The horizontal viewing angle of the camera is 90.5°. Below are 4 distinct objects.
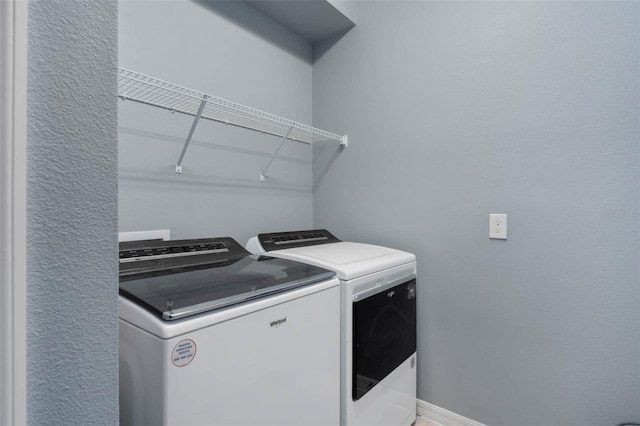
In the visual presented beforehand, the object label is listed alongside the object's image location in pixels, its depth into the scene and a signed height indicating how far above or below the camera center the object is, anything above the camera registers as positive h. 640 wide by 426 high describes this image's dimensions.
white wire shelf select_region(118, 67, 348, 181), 1.22 +0.50
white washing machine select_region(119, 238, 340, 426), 0.76 -0.36
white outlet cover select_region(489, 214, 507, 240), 1.57 -0.06
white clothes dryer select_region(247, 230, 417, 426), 1.27 -0.50
